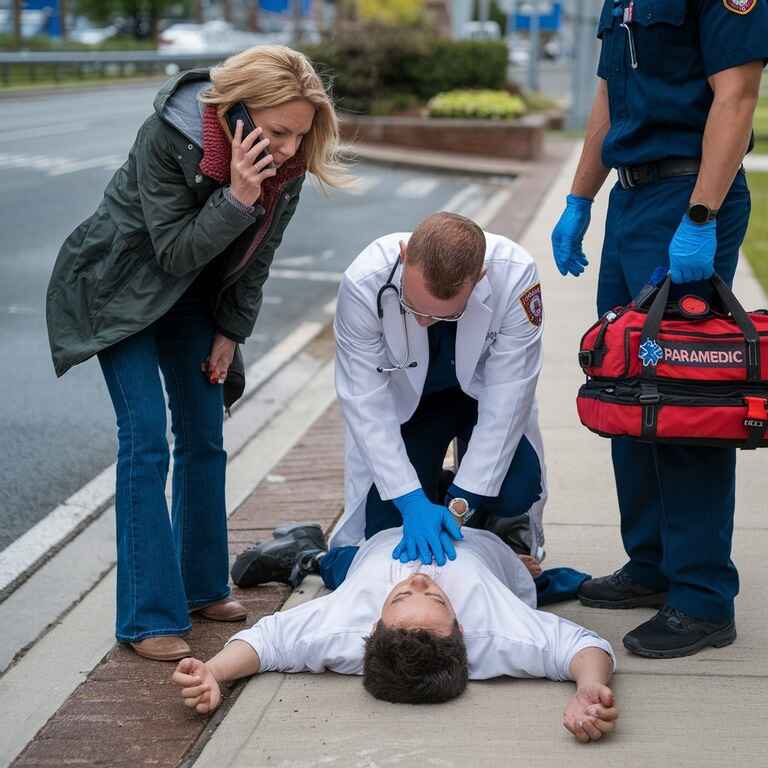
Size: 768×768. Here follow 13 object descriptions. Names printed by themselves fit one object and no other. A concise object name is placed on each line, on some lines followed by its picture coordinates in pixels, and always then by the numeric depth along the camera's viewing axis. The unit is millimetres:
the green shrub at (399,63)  20781
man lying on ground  3307
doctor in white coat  3785
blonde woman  3441
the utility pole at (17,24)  41844
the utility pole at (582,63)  25609
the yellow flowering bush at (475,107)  19656
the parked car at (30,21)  52688
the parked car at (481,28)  43172
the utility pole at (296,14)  66500
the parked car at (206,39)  49875
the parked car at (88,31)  59781
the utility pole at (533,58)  34062
